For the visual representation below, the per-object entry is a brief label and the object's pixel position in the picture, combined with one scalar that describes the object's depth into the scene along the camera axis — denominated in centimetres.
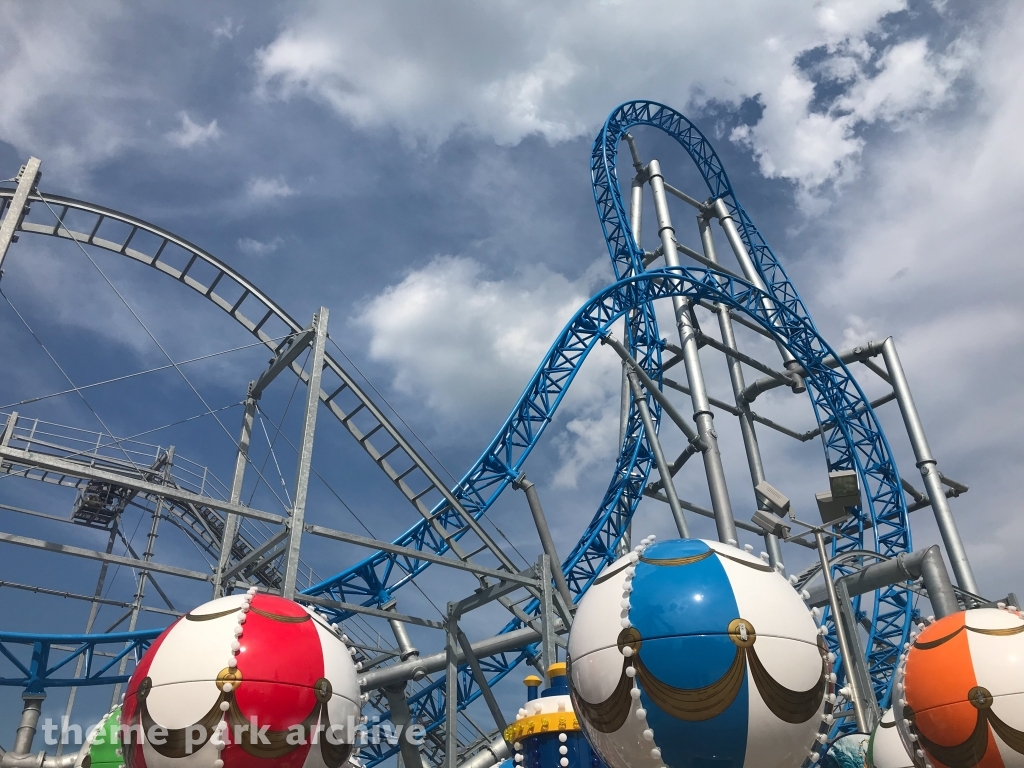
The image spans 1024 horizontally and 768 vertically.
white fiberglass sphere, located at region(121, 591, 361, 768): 430
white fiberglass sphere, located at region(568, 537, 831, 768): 429
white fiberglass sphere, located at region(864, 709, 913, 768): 693
